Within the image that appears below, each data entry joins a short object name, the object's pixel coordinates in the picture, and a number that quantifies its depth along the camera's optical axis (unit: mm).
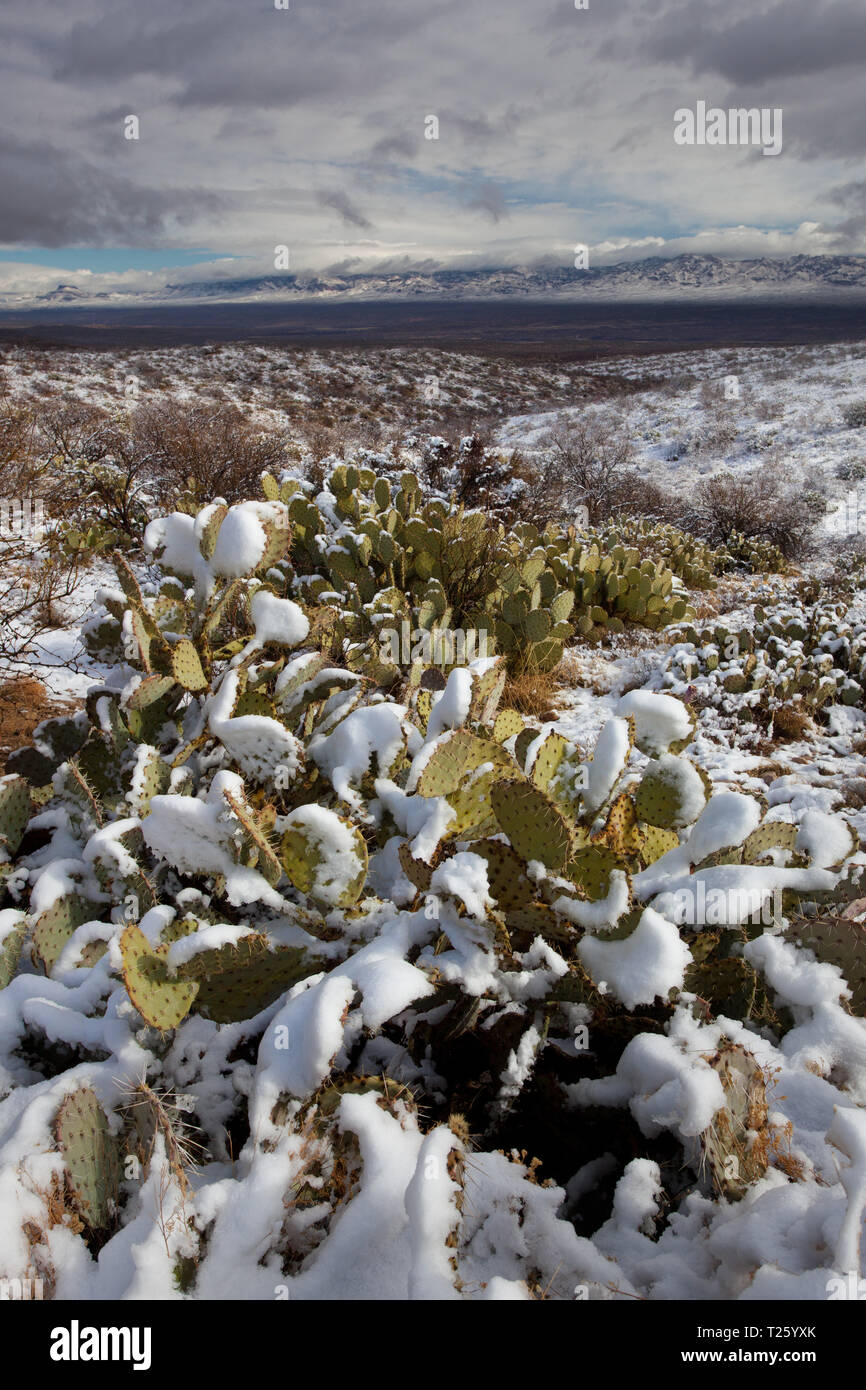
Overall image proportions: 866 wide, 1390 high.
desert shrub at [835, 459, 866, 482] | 17672
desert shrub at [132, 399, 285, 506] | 9180
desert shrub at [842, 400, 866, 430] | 22453
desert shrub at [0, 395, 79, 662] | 5551
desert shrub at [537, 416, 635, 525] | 12194
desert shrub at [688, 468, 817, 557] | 12531
